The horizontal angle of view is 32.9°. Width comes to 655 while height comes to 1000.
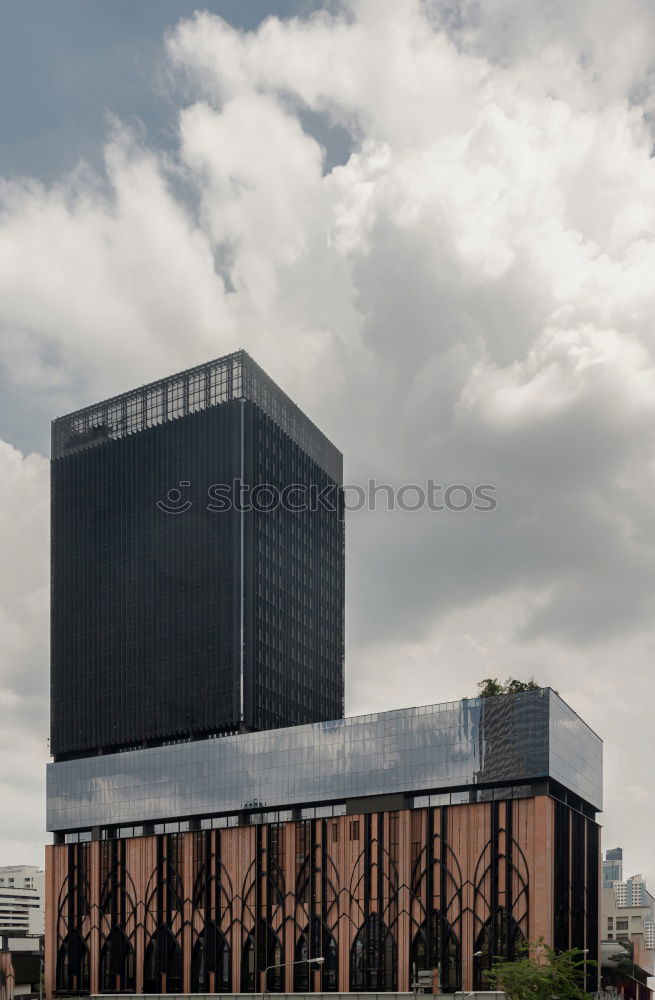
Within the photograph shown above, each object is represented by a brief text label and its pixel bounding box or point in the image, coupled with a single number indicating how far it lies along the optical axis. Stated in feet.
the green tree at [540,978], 359.31
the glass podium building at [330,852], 457.68
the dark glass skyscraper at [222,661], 631.15
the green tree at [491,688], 561.84
